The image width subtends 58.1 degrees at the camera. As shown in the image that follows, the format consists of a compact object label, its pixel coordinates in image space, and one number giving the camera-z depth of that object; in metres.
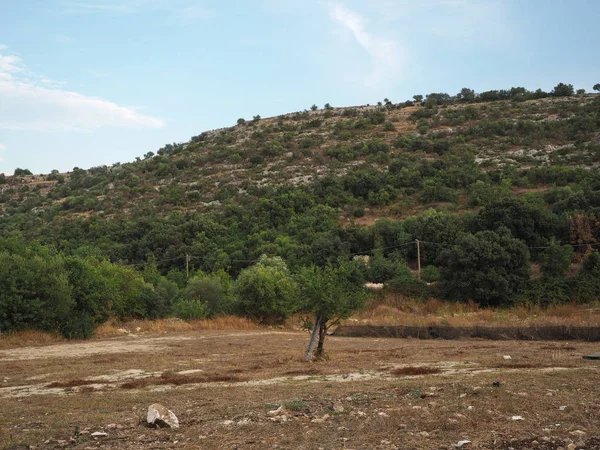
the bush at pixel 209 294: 40.56
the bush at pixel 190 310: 37.53
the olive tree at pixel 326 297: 16.41
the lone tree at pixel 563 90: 86.12
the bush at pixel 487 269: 34.47
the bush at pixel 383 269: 44.14
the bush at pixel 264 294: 36.72
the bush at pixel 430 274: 42.72
